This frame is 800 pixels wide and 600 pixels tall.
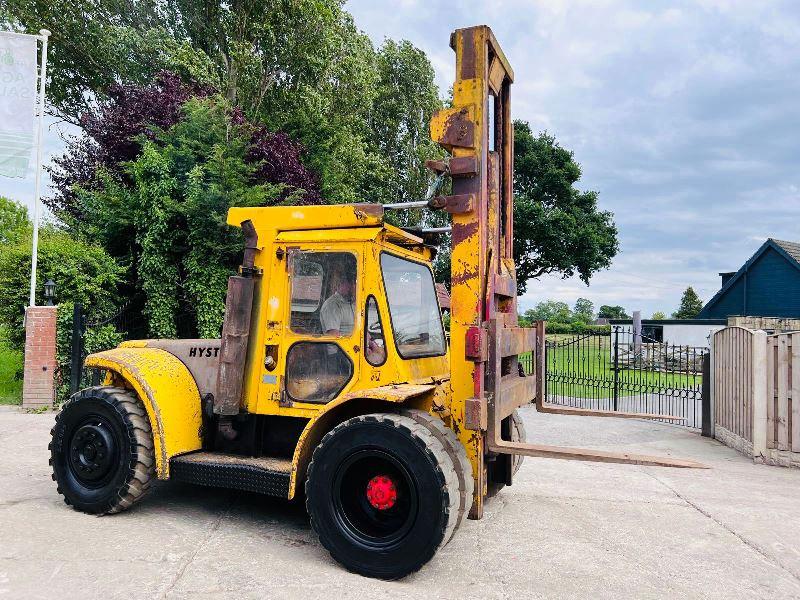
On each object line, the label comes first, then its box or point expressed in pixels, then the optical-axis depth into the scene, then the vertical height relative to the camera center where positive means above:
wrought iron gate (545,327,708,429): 13.56 -1.81
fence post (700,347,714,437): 10.55 -1.42
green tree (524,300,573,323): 50.36 +1.50
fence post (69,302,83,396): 11.23 -0.55
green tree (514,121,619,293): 31.39 +5.99
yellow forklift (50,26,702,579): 4.02 -0.48
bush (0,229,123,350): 11.60 +0.81
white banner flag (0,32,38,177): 12.04 +4.45
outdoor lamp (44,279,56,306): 11.03 +0.51
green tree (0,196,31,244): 45.16 +7.93
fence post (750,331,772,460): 8.45 -1.06
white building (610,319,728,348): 27.47 +0.04
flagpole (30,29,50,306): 11.83 +3.73
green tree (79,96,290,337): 12.47 +2.16
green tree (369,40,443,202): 28.84 +10.46
